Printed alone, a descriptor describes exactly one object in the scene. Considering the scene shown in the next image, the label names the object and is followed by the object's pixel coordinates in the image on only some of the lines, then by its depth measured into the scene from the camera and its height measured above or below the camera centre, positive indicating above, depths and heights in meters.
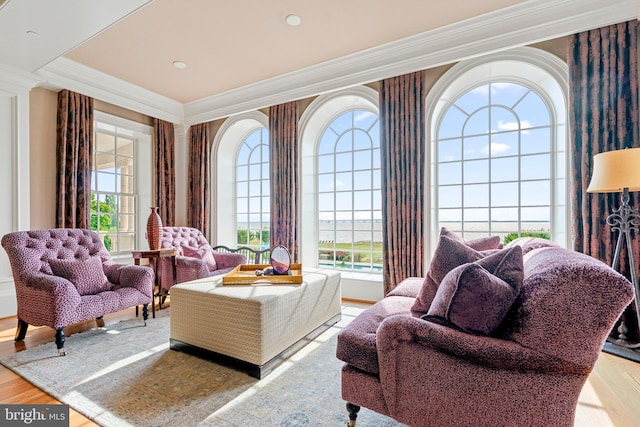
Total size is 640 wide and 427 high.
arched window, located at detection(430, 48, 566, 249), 3.27 +0.70
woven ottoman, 2.01 -0.76
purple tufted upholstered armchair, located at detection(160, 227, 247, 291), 3.57 -0.55
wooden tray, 2.43 -0.53
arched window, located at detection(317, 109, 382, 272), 4.32 +0.29
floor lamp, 2.17 +0.19
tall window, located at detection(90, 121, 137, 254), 4.56 +0.41
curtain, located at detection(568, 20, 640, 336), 2.63 +0.85
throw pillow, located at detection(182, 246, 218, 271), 3.92 -0.52
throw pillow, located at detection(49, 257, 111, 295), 2.61 -0.50
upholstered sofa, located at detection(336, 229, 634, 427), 1.05 -0.52
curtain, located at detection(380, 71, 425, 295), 3.53 +0.44
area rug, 1.62 -1.06
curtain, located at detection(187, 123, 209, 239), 5.22 +0.59
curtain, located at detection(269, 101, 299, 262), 4.37 +0.55
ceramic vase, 3.42 -0.17
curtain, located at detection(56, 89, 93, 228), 3.88 +0.70
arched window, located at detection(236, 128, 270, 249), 5.24 +0.41
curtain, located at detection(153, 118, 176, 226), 5.08 +0.75
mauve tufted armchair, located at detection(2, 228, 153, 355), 2.33 -0.55
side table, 3.31 -0.46
